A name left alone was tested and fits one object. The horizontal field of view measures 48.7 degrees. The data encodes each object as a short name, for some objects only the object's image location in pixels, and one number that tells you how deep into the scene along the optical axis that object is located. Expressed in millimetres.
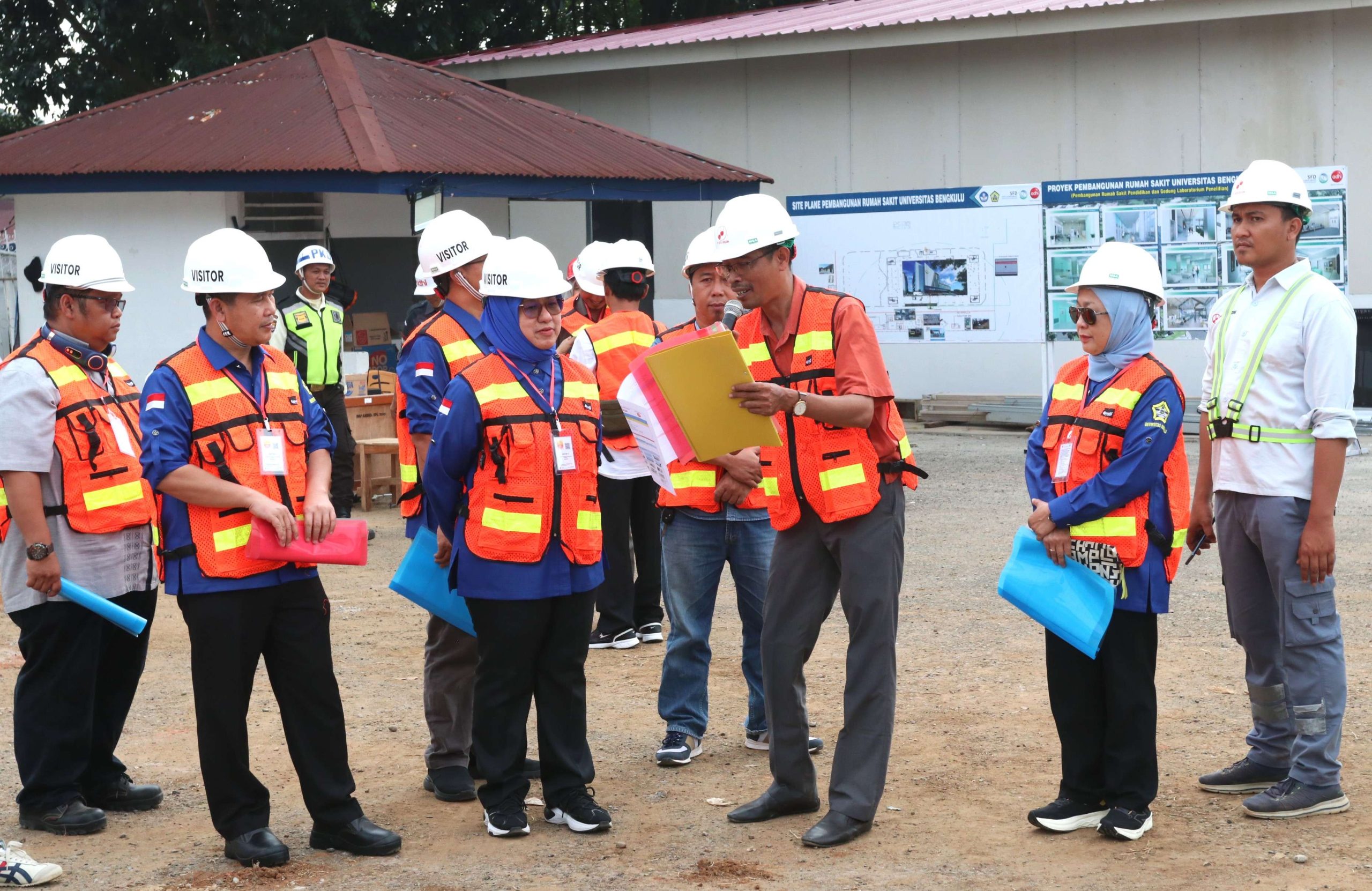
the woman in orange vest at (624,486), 7223
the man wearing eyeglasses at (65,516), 5039
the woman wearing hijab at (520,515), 4824
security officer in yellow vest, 11094
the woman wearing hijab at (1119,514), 4637
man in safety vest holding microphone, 4781
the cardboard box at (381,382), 13570
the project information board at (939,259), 15938
